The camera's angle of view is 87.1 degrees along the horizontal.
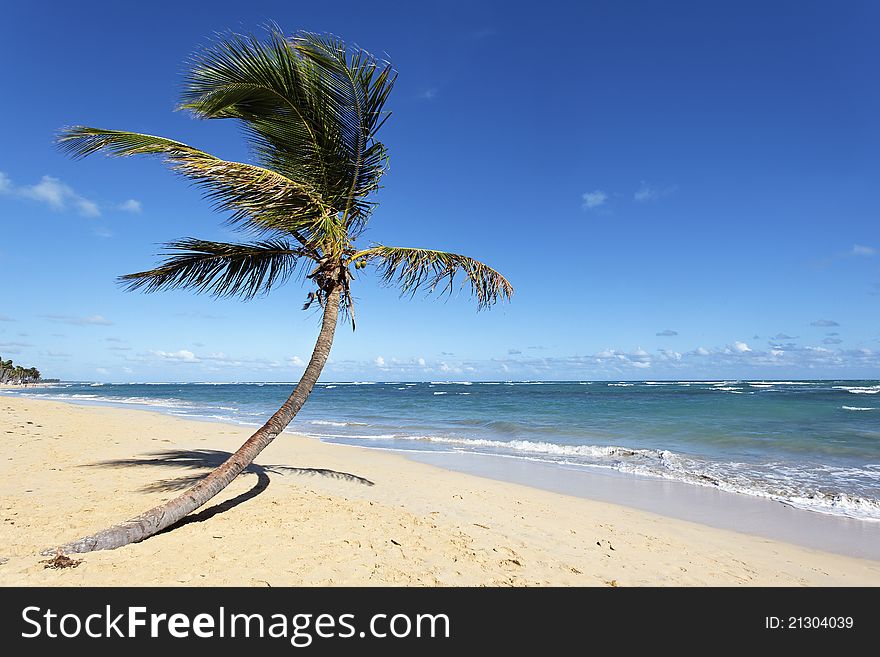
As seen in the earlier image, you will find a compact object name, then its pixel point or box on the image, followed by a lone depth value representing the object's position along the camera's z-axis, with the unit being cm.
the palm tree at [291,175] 498
